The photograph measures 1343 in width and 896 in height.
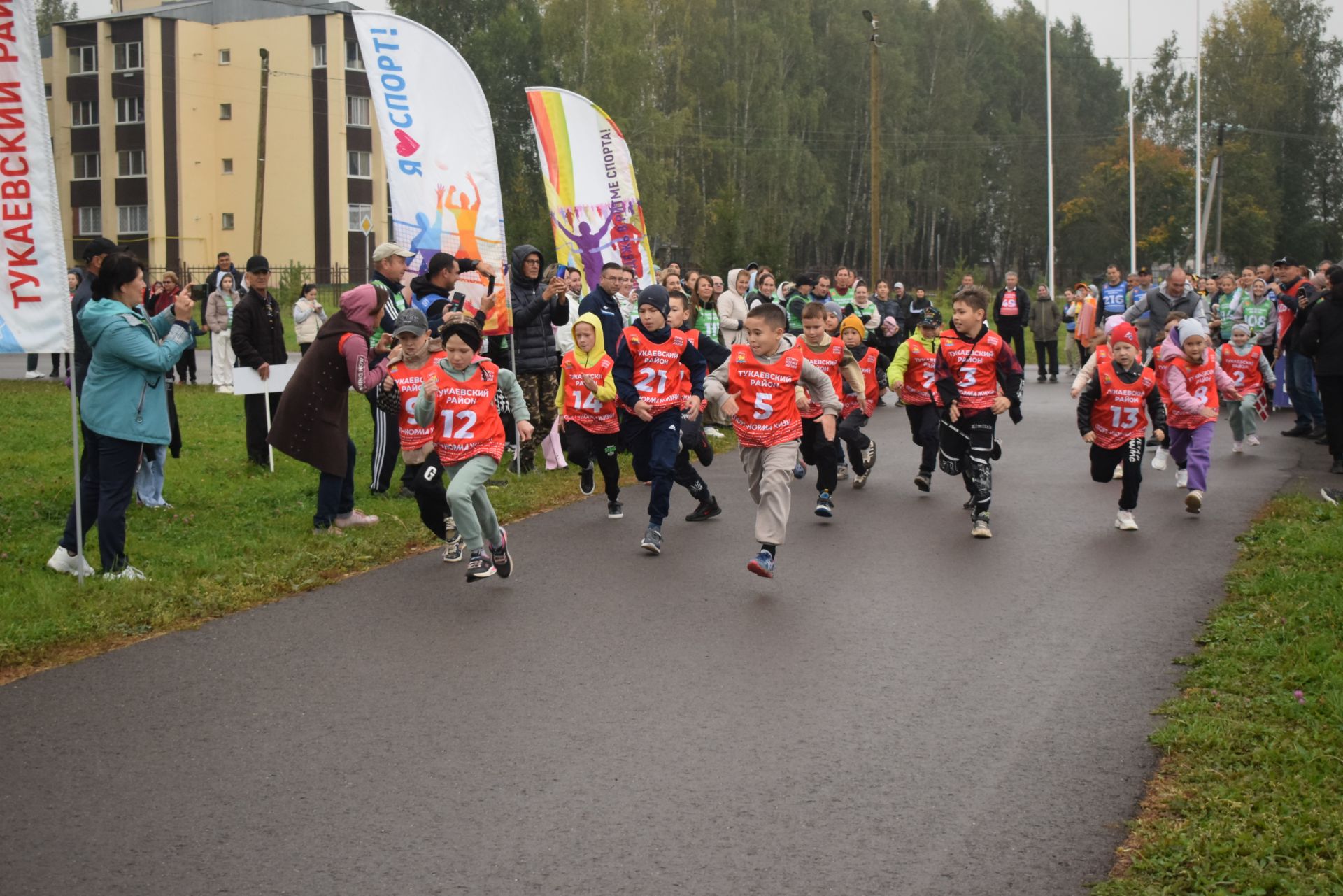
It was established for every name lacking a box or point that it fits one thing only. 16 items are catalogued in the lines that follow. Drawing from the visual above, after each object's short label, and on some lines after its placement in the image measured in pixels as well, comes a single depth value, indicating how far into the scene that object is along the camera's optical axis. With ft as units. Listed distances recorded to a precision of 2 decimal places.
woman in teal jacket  28.58
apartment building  200.03
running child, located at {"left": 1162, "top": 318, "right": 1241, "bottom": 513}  41.22
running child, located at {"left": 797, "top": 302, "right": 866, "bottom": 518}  38.45
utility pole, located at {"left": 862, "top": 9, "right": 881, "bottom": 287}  129.18
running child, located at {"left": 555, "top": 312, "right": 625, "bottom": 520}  38.01
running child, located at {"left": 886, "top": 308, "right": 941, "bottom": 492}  44.19
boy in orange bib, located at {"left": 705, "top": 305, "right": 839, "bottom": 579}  31.27
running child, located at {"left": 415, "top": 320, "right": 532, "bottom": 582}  29.66
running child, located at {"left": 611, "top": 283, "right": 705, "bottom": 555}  35.12
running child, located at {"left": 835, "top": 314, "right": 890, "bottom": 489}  44.01
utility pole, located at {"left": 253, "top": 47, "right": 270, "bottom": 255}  124.88
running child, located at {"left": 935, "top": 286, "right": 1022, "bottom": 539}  37.22
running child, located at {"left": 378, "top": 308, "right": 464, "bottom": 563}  30.89
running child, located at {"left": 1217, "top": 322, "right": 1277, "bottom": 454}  54.08
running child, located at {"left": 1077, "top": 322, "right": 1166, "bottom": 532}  37.88
